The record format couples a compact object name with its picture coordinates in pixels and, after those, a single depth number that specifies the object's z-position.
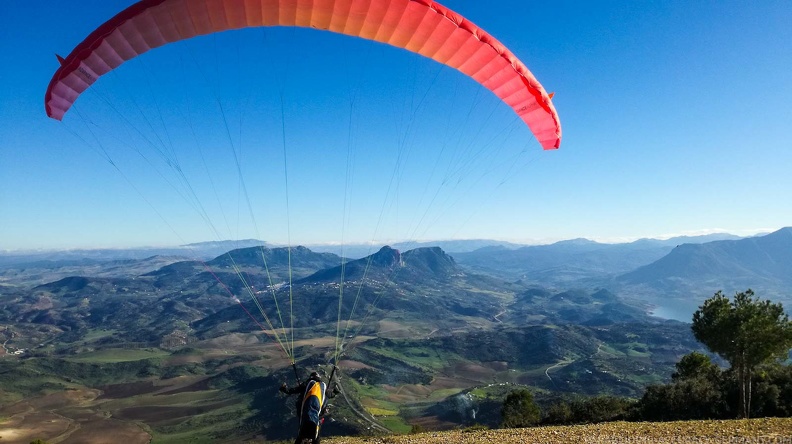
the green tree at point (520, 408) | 47.75
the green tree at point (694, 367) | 39.11
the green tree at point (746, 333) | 24.42
